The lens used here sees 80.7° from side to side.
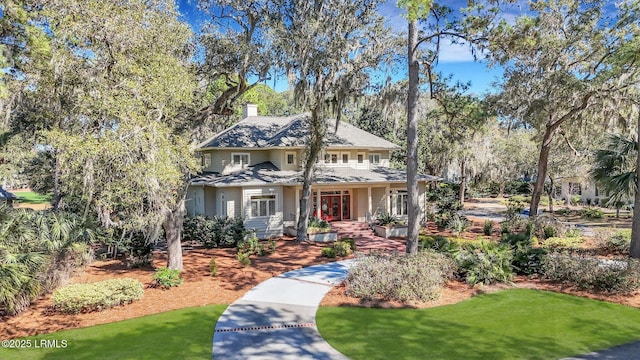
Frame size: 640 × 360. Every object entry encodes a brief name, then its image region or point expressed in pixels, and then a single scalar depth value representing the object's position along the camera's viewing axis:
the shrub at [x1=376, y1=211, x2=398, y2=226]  21.36
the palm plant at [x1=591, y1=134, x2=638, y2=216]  15.48
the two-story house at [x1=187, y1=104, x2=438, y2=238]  20.66
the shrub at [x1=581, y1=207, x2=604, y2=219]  29.46
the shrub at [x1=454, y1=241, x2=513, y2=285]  11.77
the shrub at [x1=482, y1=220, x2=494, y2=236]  21.59
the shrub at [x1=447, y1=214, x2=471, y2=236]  20.96
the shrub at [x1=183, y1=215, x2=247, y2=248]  18.25
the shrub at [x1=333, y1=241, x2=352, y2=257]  16.22
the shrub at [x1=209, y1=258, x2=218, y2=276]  13.35
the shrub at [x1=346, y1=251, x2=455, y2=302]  10.59
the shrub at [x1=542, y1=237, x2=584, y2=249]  16.14
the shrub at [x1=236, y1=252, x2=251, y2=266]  14.48
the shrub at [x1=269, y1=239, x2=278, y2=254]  16.80
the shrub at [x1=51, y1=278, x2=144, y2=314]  9.79
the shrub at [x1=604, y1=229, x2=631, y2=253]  15.49
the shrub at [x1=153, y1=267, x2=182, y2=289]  11.84
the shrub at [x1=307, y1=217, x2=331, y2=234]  19.83
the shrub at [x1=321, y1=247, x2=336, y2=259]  16.06
